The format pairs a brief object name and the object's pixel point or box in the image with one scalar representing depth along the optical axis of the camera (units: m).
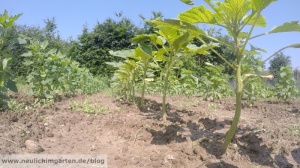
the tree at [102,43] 13.06
